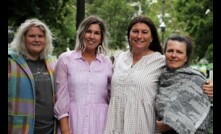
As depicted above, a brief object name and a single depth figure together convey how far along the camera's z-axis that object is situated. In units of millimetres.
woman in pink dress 3773
